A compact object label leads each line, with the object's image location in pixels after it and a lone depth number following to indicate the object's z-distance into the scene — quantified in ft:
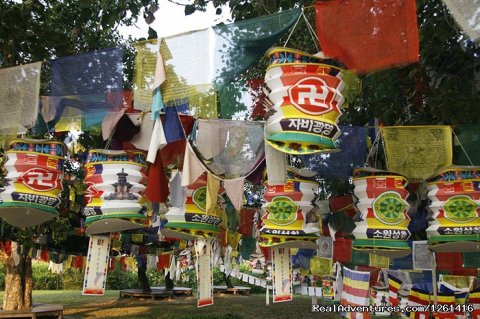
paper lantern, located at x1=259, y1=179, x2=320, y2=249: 15.30
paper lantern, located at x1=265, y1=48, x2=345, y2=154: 11.87
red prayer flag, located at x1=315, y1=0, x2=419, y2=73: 12.13
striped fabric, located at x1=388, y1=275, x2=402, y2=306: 23.25
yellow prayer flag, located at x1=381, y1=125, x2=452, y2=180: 16.69
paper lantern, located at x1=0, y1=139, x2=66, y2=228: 14.55
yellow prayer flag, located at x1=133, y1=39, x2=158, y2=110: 14.60
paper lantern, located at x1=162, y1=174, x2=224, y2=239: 16.20
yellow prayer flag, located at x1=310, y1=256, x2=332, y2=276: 25.03
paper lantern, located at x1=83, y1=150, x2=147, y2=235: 14.47
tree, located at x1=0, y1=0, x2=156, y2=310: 17.43
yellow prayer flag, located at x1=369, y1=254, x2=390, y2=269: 21.68
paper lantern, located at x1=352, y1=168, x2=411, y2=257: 14.98
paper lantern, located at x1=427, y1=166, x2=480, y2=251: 15.39
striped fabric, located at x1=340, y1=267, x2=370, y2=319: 17.44
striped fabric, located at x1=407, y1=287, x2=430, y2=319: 21.03
